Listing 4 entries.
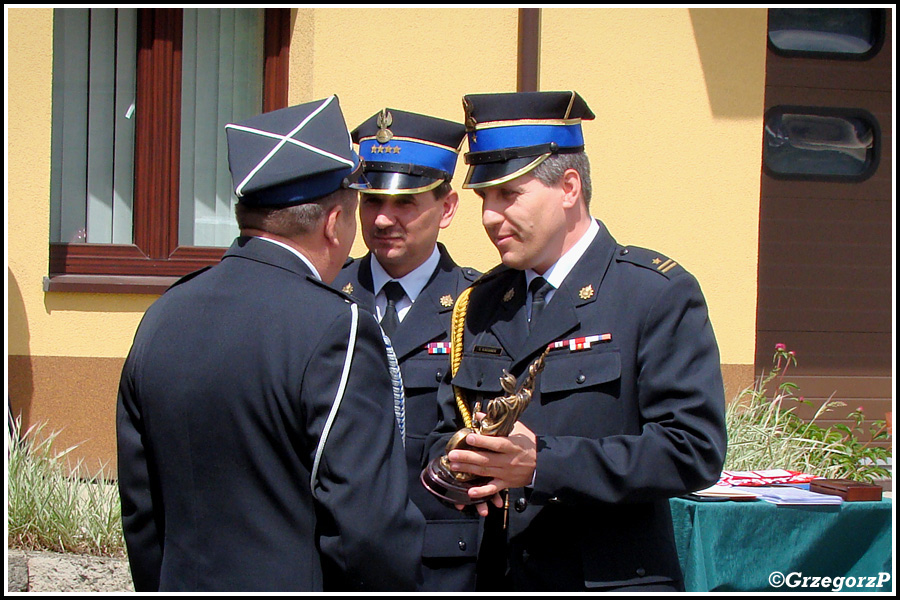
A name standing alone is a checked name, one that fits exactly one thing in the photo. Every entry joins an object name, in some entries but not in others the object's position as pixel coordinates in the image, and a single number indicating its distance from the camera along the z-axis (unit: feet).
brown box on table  20.56
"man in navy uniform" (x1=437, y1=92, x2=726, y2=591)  12.76
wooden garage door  36.37
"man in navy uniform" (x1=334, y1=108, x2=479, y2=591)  17.93
